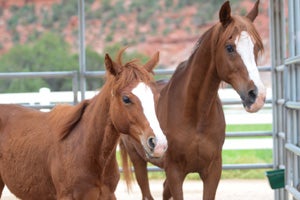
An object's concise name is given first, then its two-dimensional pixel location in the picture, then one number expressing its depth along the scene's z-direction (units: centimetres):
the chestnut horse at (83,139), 654
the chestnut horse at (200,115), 827
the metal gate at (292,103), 907
